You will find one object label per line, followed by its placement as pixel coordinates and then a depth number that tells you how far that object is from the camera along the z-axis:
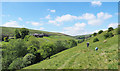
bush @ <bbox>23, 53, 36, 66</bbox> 41.38
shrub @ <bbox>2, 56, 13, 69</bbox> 42.64
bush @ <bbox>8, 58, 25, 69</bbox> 39.14
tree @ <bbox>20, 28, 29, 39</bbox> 111.75
